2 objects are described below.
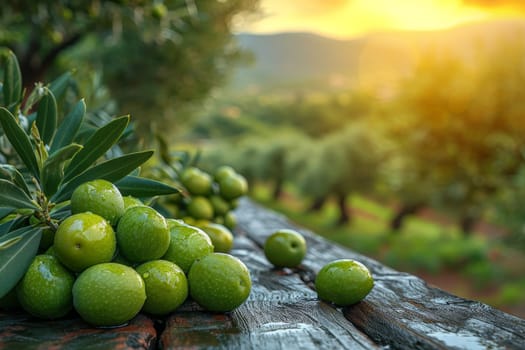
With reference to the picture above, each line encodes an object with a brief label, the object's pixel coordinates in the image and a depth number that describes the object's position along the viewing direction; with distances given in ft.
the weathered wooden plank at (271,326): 0.81
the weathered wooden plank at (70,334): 0.80
